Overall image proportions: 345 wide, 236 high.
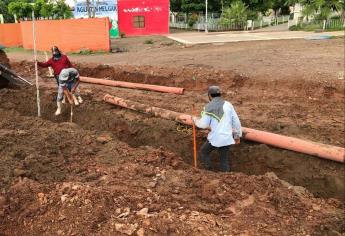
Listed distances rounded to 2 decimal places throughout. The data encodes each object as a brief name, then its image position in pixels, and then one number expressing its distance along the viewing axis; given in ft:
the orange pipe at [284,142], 22.65
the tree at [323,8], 112.37
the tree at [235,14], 142.72
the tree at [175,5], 173.78
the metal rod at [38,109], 35.91
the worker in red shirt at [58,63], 35.81
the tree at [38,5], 116.22
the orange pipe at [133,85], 42.95
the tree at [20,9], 119.65
